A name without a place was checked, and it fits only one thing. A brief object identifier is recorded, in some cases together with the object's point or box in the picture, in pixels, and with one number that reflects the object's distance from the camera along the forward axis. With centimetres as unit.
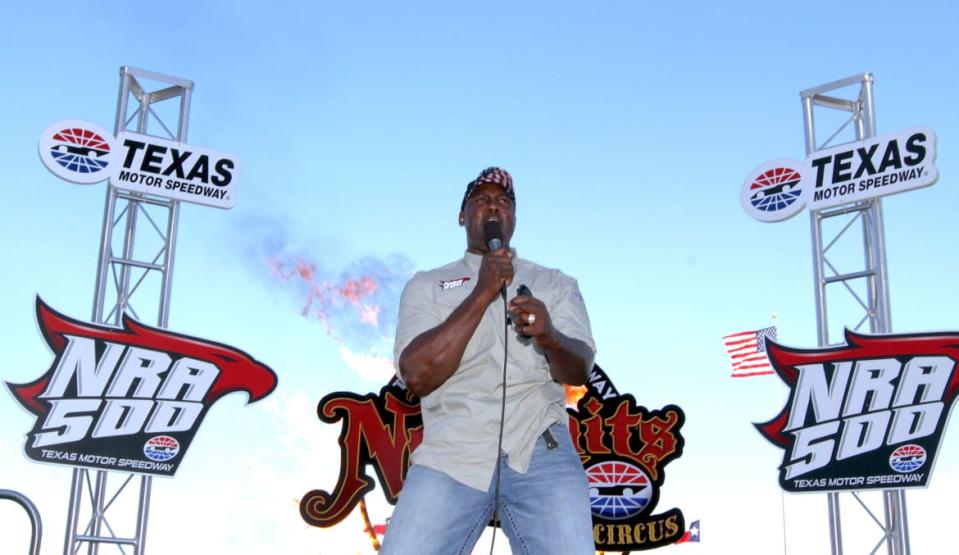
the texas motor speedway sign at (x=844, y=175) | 921
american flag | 1440
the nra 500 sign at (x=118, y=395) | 895
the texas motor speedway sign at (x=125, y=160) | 945
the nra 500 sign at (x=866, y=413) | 898
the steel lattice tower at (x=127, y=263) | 874
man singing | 257
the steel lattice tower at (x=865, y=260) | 878
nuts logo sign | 921
